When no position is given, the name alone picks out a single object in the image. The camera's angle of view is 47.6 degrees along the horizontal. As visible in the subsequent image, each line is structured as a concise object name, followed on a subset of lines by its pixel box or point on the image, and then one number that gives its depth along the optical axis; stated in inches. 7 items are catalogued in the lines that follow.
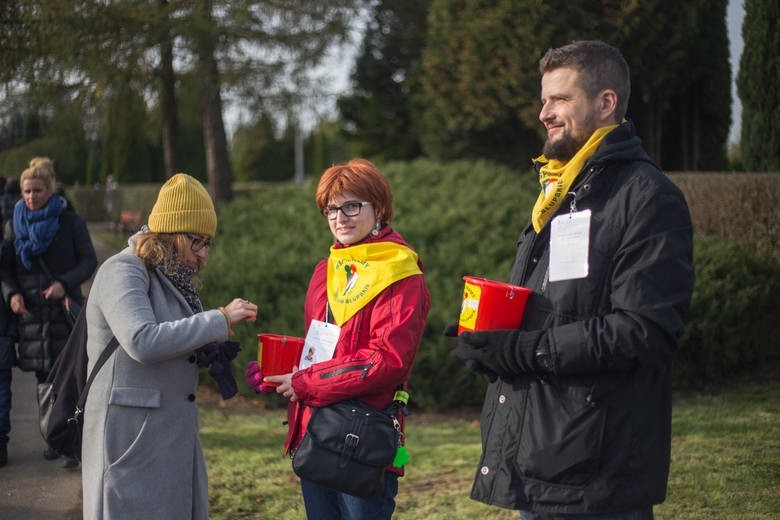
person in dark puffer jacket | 236.7
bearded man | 93.8
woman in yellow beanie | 119.3
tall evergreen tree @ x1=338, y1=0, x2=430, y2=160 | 837.2
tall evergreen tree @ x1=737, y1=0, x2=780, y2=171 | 340.5
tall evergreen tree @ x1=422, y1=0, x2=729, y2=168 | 488.1
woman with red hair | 120.0
